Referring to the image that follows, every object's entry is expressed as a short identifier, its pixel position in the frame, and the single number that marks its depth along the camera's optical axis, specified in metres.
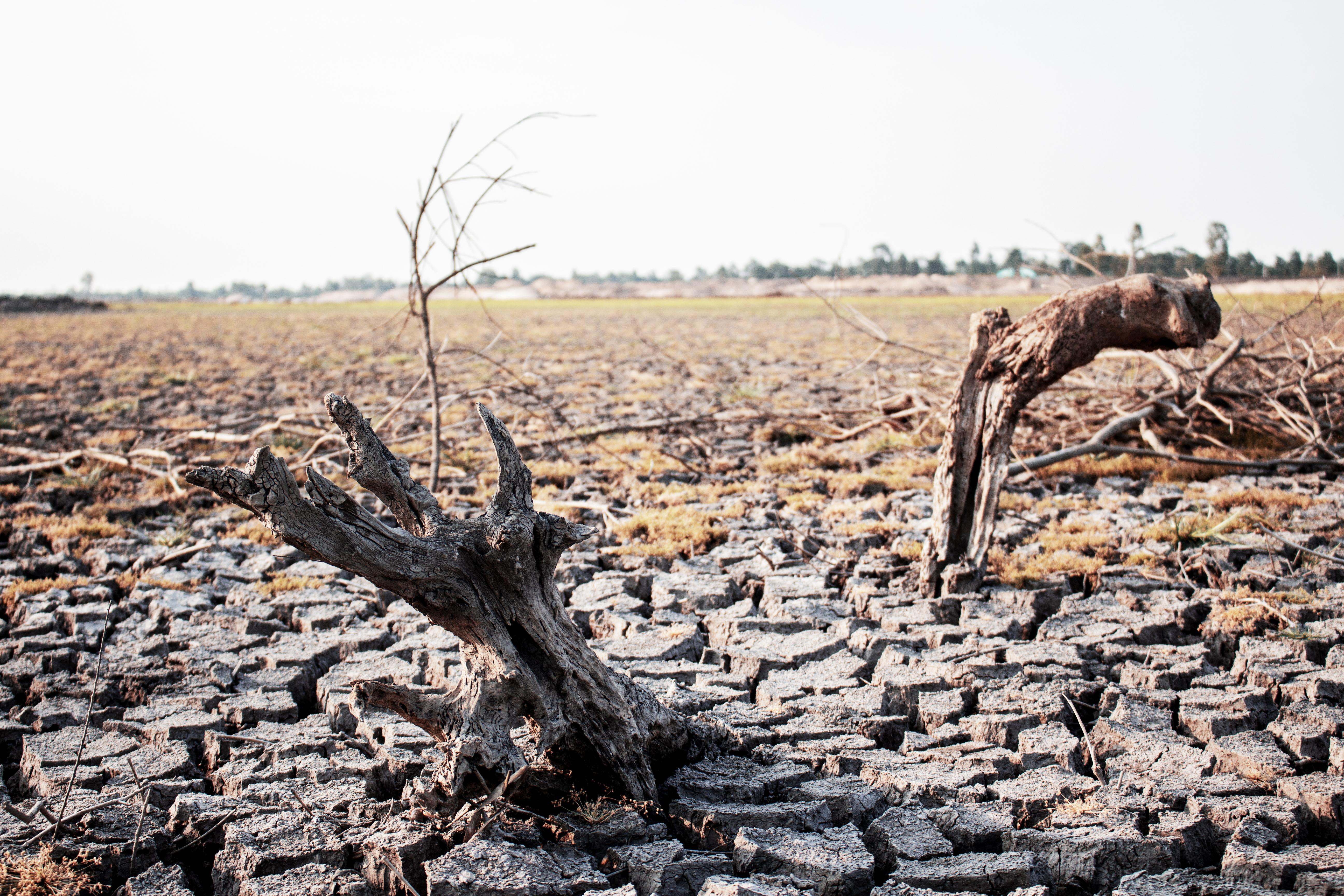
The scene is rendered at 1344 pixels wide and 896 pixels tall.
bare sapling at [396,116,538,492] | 5.32
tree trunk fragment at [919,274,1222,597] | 4.15
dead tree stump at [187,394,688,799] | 2.55
